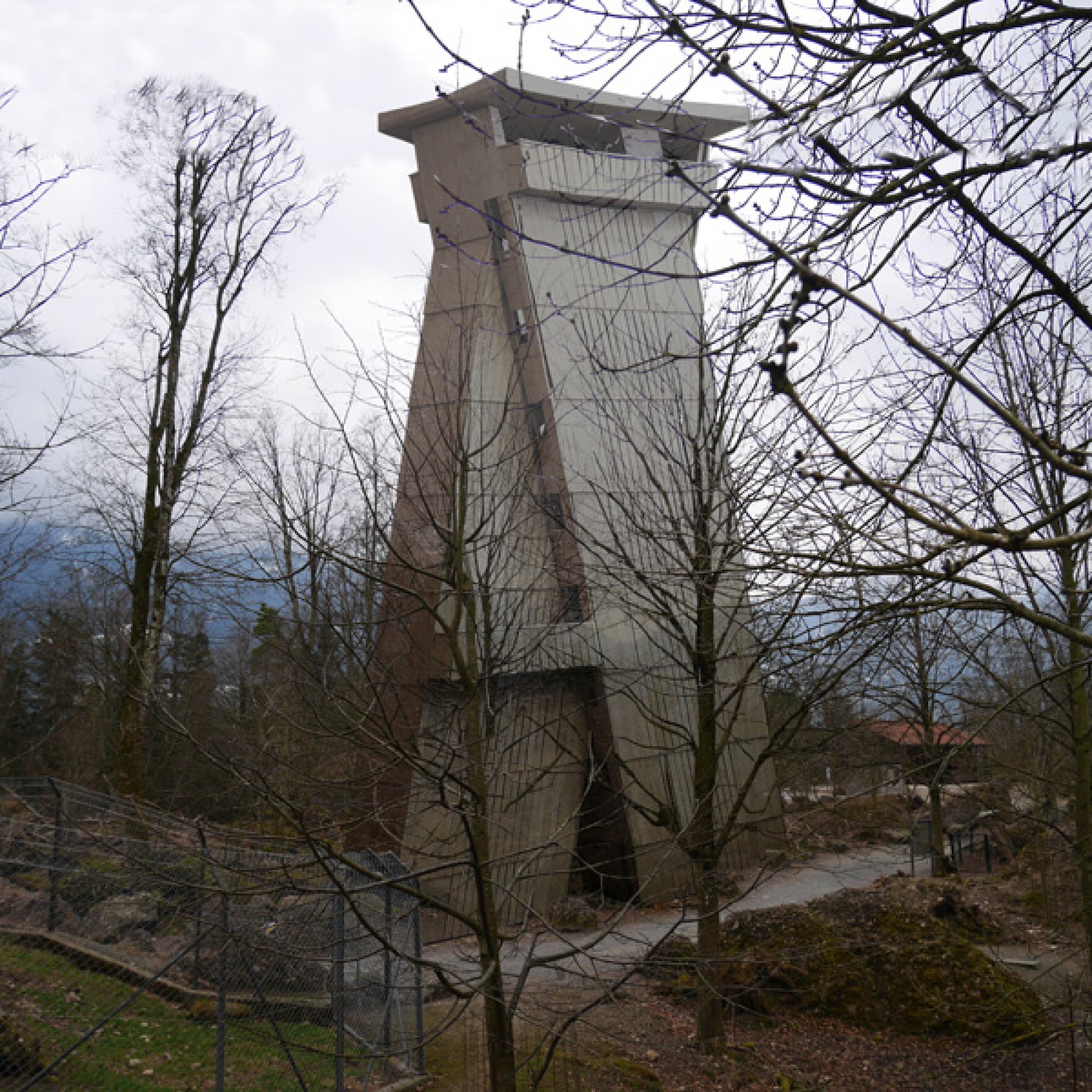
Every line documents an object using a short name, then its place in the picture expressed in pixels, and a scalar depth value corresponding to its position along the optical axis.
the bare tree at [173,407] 13.83
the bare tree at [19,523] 6.33
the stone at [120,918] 9.34
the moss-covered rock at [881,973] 9.40
